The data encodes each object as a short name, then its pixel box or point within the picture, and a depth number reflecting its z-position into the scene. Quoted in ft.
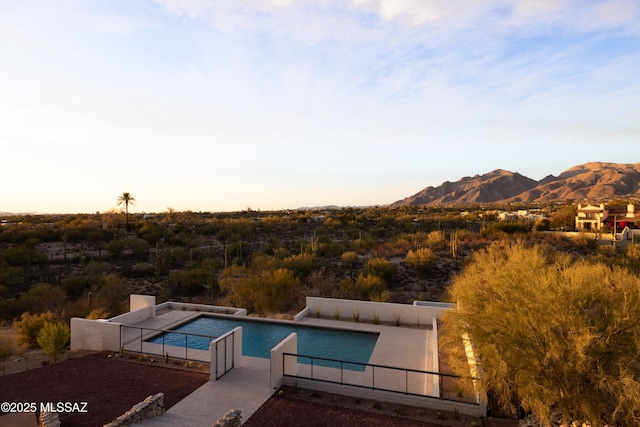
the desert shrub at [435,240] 110.32
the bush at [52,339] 41.32
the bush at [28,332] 47.32
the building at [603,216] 146.00
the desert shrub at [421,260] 88.29
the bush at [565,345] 25.11
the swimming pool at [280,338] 44.39
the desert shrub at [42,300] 62.39
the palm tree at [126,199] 166.50
